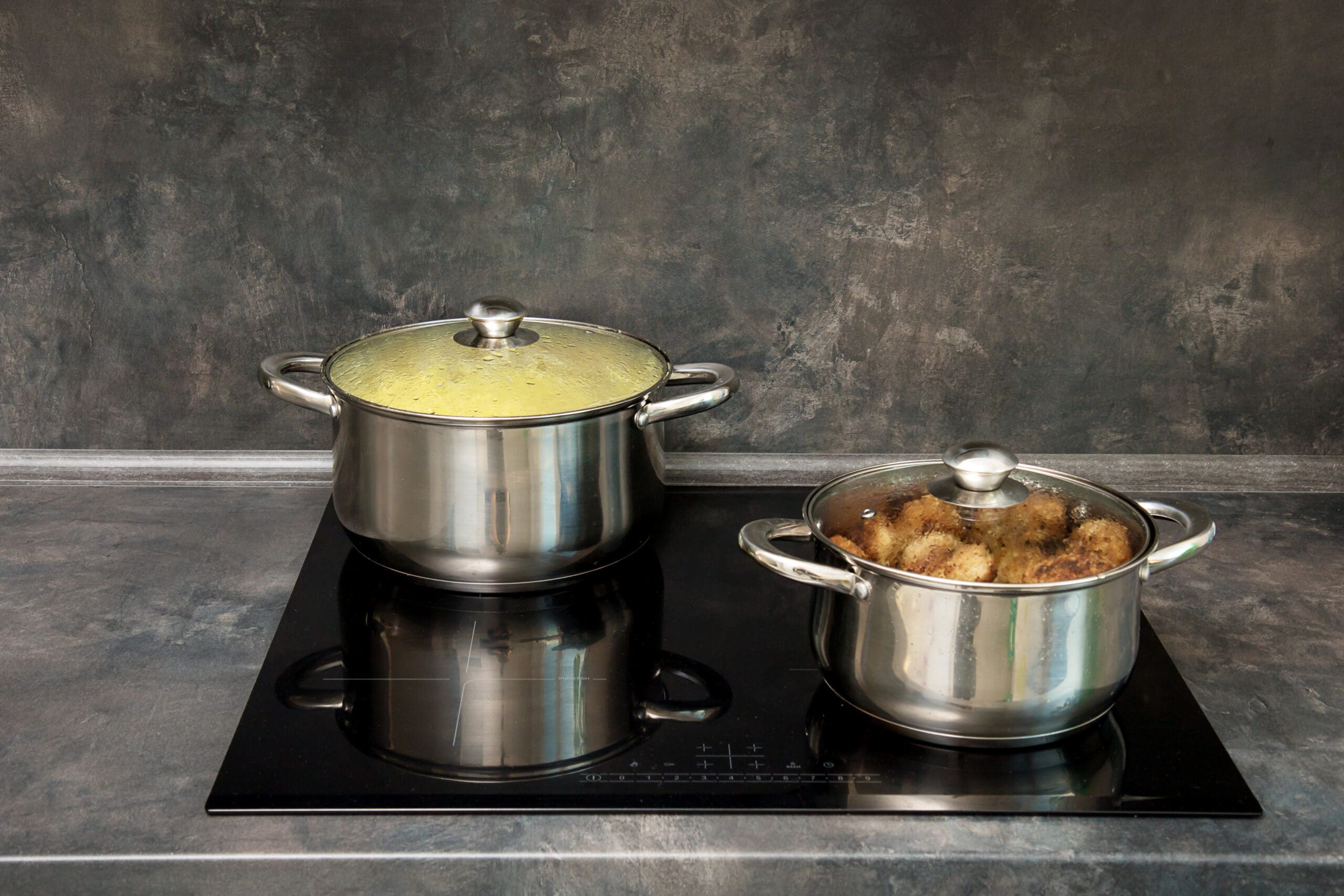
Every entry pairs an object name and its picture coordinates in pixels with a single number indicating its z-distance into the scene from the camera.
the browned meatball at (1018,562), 0.82
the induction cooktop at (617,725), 0.78
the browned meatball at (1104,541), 0.84
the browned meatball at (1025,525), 0.84
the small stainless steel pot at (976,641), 0.77
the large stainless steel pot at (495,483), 0.97
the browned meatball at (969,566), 0.81
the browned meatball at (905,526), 0.85
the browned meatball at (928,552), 0.83
